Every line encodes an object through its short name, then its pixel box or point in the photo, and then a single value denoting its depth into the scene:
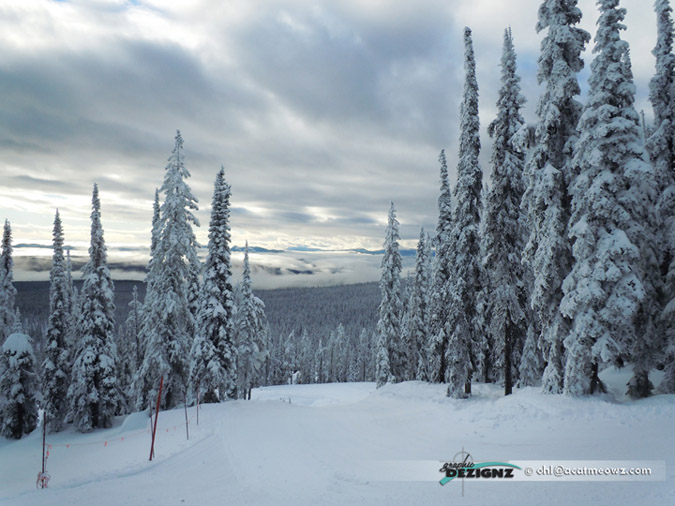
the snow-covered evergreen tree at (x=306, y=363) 108.25
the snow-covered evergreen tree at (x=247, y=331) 43.12
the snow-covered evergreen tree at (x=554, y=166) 18.44
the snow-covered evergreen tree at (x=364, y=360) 106.56
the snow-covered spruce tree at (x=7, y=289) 37.19
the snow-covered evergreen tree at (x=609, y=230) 16.11
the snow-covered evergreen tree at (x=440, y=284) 31.44
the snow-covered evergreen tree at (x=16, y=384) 33.78
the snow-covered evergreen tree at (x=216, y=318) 29.50
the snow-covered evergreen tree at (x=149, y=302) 29.38
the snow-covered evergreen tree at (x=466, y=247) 25.44
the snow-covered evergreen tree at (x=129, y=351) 46.53
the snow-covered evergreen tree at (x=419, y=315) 44.90
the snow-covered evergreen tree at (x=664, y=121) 19.88
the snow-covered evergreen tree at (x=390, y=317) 41.59
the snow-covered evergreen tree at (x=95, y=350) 31.73
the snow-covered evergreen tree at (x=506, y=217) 23.30
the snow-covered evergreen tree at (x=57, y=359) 34.22
